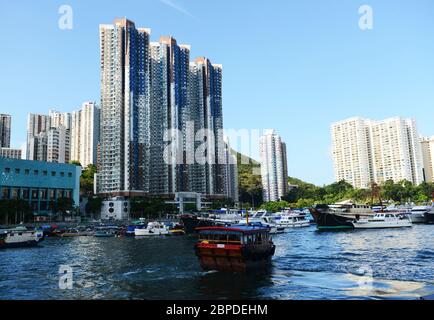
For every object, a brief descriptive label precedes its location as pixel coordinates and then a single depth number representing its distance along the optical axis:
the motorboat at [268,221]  82.91
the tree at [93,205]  126.94
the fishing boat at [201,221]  83.81
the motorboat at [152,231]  81.75
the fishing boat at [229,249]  29.45
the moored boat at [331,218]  82.25
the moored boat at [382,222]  81.51
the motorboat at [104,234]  80.94
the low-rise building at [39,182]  103.75
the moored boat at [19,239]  56.89
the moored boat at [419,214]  98.19
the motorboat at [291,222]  98.83
